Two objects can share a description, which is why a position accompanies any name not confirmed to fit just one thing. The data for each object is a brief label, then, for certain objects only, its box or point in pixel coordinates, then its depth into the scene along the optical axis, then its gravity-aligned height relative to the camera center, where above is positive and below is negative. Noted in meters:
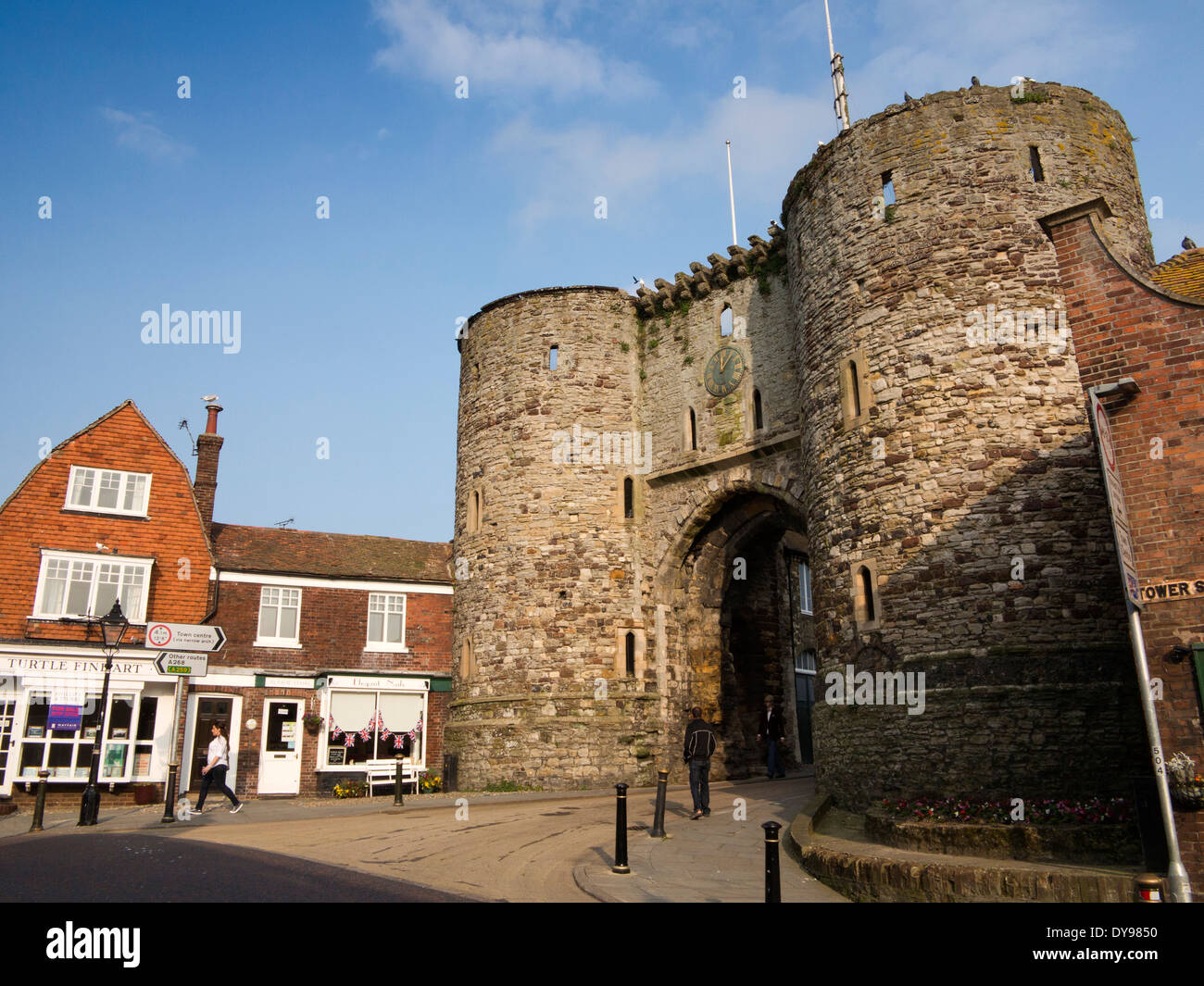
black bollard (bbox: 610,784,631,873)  9.65 -1.36
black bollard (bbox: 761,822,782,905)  6.71 -1.24
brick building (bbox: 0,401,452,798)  19.77 +2.09
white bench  21.61 -1.49
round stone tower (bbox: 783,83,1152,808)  11.80 +3.53
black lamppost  14.88 -1.17
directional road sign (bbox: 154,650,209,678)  17.16 +1.06
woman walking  16.59 -0.96
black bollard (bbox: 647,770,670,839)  11.78 -1.33
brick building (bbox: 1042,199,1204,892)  7.65 +2.41
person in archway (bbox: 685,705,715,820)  13.98 -0.79
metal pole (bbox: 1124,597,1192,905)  6.98 -0.71
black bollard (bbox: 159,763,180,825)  14.77 -1.36
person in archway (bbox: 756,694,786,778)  20.81 -0.67
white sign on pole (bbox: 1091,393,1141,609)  7.89 +1.79
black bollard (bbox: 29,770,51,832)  14.35 -1.38
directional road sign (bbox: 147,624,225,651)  18.83 +1.65
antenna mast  18.33 +12.55
